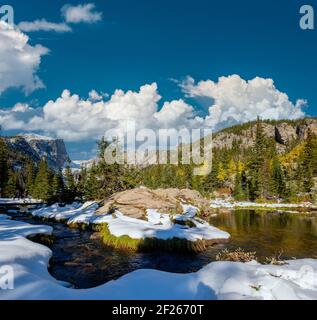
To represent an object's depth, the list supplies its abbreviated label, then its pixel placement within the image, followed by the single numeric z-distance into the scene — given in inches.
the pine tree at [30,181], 4479.8
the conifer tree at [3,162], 2979.8
